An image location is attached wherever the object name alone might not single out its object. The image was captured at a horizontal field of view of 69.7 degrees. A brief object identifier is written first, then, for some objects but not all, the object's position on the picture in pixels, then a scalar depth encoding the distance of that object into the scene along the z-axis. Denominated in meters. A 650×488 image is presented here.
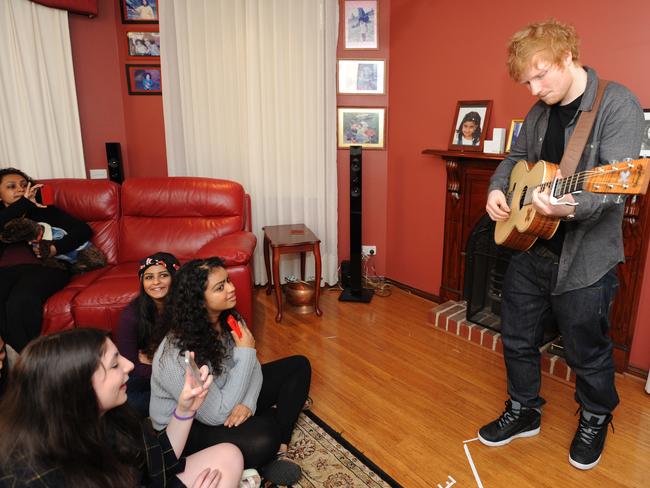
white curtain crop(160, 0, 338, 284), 3.48
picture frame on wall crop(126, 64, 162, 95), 3.71
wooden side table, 3.17
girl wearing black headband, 1.99
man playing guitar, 1.52
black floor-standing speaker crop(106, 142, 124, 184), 3.69
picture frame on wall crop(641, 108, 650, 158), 2.20
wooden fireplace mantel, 2.30
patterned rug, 1.80
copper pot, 3.39
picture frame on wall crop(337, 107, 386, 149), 3.71
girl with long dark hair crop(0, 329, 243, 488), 0.97
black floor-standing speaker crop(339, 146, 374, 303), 3.45
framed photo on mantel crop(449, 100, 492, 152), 2.97
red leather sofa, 3.07
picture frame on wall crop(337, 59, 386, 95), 3.62
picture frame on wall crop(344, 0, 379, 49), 3.52
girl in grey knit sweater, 1.70
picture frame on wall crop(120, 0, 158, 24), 3.61
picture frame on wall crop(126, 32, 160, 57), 3.66
